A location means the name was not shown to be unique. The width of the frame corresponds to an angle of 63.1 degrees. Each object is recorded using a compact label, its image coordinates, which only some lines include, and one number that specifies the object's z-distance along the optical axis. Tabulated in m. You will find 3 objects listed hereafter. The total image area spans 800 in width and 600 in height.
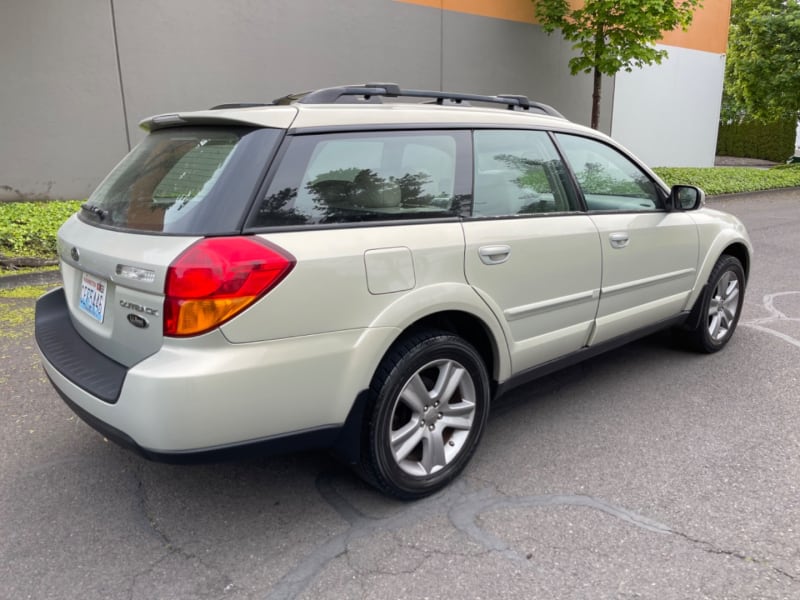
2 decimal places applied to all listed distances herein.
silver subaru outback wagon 2.24
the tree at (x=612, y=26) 12.09
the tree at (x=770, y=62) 21.11
